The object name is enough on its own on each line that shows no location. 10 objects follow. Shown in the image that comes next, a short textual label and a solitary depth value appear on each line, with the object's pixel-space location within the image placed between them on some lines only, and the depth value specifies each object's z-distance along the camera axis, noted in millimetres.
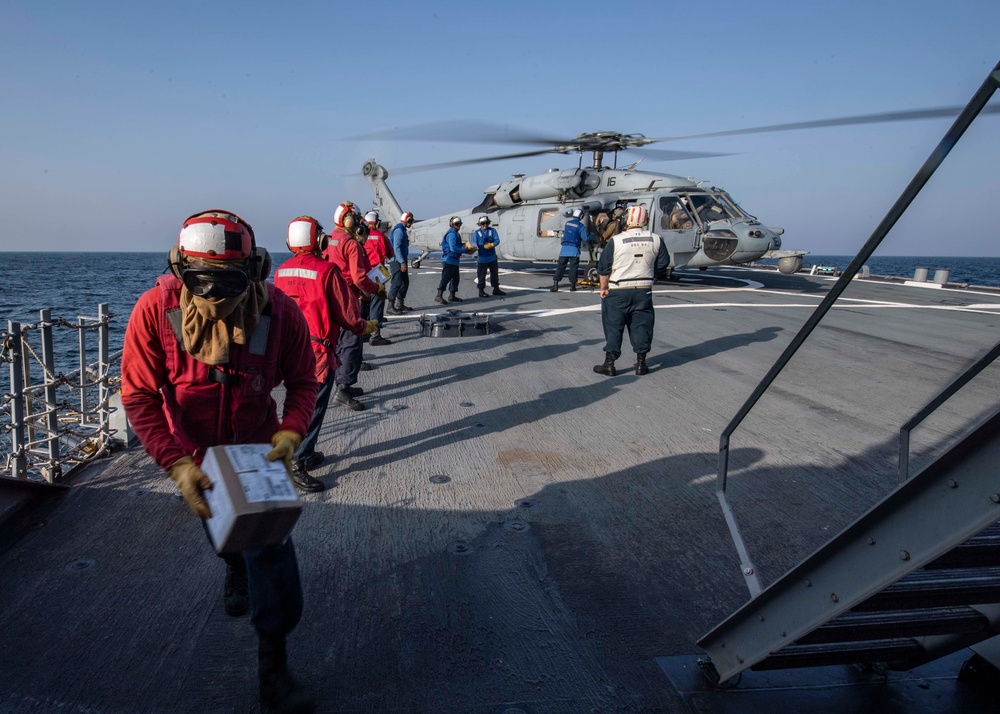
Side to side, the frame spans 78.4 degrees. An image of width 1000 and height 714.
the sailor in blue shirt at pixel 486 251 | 12961
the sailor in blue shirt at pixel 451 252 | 11916
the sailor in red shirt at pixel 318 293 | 4500
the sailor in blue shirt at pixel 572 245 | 14062
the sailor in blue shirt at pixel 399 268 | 11047
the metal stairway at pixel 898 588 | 1477
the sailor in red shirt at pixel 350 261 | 5660
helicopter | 14656
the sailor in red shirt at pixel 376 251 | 8672
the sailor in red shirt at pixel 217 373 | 2213
